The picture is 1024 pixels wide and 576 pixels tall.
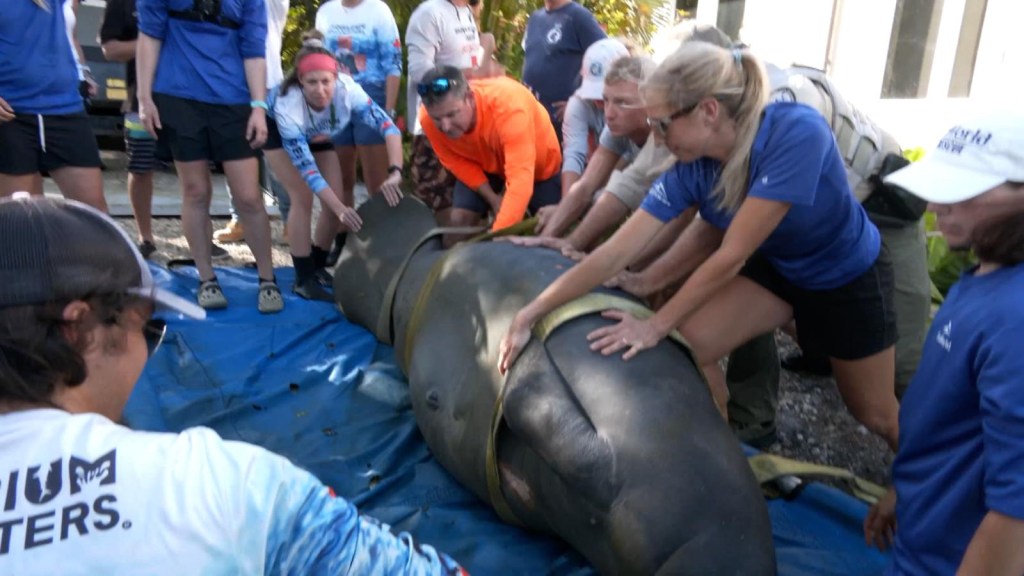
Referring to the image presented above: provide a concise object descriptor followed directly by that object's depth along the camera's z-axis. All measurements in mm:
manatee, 2080
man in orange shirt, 4128
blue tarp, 2719
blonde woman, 2471
